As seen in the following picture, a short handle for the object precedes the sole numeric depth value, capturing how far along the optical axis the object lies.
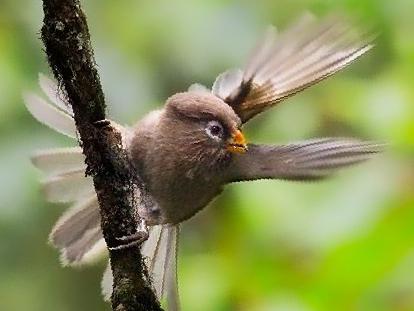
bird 4.23
